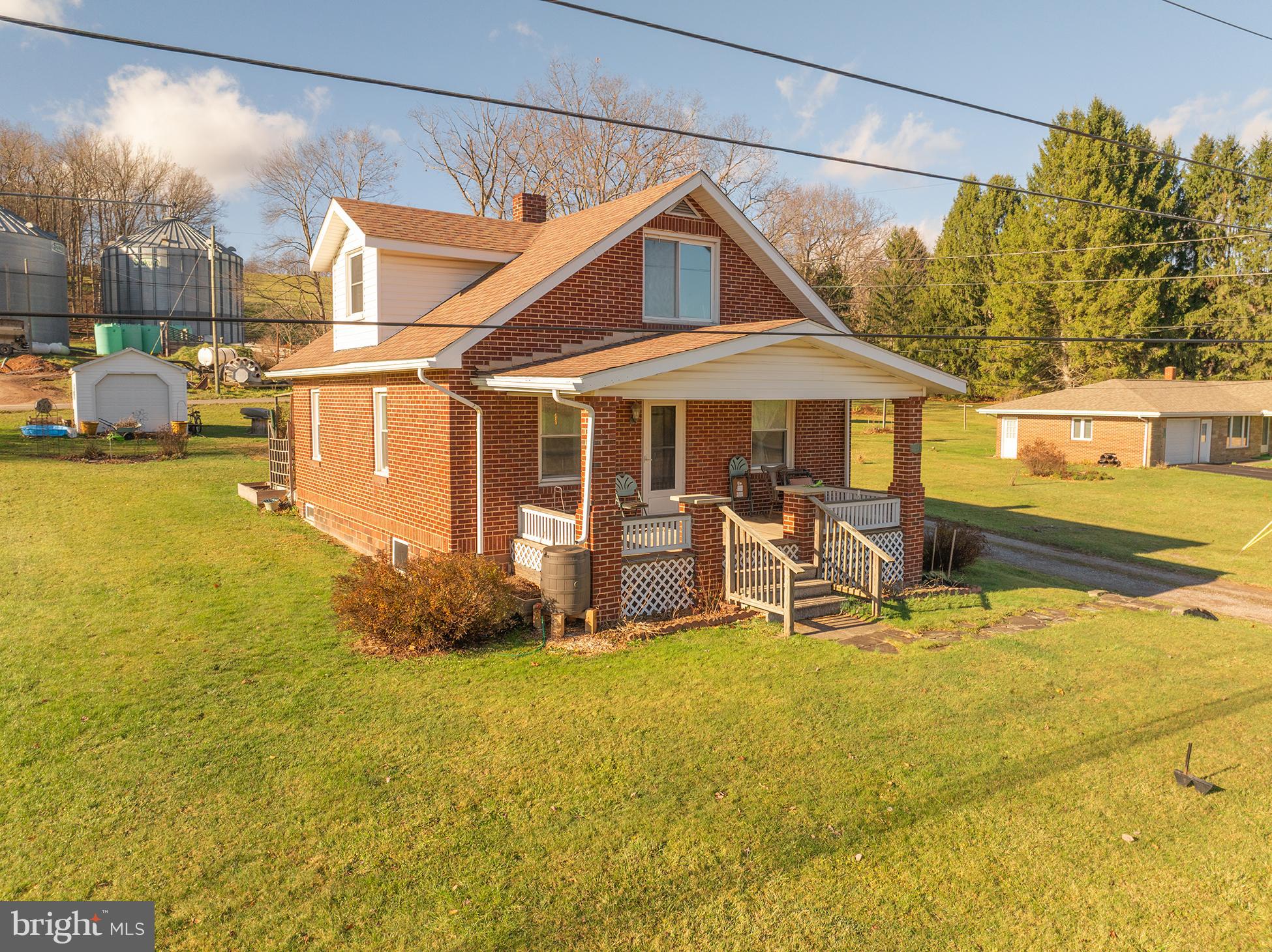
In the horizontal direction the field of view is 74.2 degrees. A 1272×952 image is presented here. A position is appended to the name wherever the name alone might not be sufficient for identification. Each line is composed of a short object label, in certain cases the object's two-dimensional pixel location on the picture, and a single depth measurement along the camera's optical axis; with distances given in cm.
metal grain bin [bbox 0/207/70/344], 5106
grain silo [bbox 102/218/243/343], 5584
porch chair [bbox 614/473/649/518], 1277
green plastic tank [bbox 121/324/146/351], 5116
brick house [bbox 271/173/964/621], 1226
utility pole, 3925
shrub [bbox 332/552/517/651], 1071
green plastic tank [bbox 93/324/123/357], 4872
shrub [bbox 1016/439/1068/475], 3512
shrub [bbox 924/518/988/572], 1602
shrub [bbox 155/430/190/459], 2778
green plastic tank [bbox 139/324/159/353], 5219
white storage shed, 3081
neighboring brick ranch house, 3844
